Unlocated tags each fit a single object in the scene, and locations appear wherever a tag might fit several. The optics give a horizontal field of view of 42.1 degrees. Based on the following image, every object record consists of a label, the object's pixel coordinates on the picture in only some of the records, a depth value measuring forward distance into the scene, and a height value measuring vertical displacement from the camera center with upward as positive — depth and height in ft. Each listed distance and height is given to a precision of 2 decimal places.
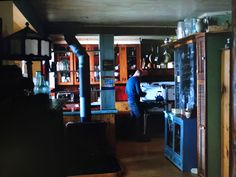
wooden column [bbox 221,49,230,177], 12.46 -1.25
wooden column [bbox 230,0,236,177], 4.51 -0.41
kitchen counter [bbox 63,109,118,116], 18.60 -1.80
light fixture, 7.84 +0.98
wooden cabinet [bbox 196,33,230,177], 12.99 -0.69
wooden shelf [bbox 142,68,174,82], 25.05 +0.61
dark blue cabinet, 14.48 -2.94
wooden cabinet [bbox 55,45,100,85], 24.14 +1.27
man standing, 21.68 -1.31
